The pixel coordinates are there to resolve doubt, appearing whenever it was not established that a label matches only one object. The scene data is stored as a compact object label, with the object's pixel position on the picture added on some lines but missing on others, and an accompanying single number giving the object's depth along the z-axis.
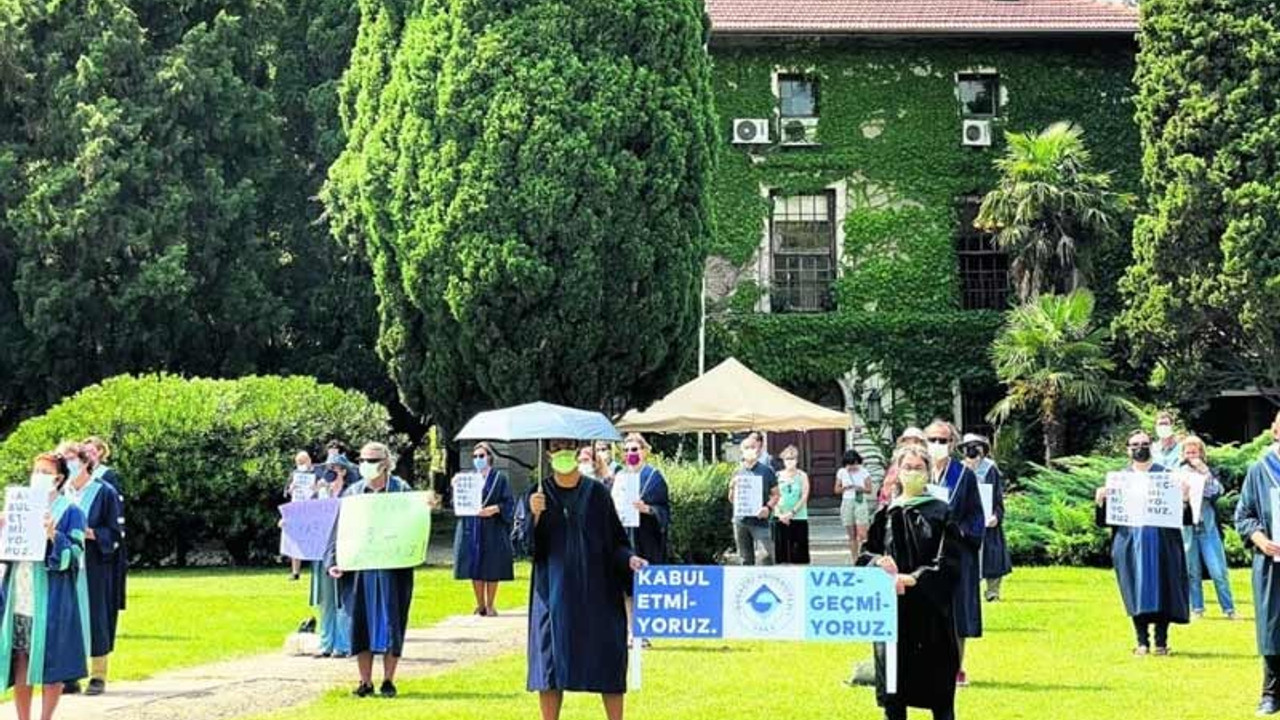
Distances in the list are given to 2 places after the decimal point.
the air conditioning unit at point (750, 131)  37.91
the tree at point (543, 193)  29.88
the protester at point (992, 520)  17.22
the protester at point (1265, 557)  12.41
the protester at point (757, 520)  21.58
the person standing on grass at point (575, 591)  11.15
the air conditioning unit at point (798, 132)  38.09
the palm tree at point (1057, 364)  32.78
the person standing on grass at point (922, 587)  10.80
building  37.66
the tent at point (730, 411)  24.97
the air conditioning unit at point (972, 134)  37.91
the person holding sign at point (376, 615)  13.80
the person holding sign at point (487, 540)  20.38
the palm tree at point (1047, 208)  34.16
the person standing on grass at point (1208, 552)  19.44
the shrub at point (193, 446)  28.25
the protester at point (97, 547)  13.76
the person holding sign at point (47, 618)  12.01
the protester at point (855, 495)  23.53
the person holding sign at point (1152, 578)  15.88
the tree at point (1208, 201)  31.44
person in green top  22.53
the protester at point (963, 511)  12.87
